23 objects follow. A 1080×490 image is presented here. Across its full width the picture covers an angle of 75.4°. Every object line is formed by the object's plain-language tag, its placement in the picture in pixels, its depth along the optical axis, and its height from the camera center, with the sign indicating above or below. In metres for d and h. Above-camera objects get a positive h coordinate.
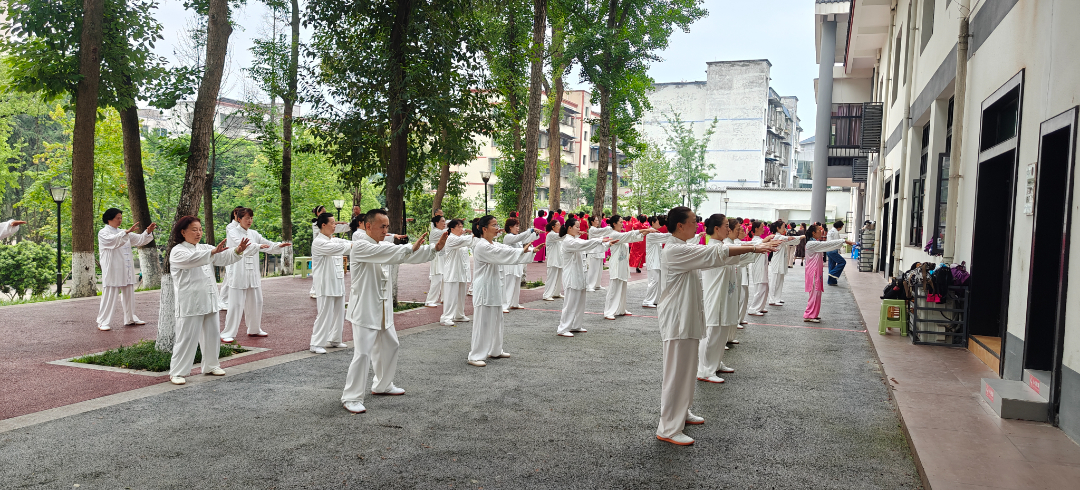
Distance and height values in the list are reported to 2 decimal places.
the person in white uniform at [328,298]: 8.40 -1.17
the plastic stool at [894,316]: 9.41 -1.25
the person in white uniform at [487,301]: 7.93 -1.04
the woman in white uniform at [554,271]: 14.28 -1.24
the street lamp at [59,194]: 15.90 +0.04
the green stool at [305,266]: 18.17 -1.65
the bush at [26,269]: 19.34 -2.09
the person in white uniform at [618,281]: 12.00 -1.17
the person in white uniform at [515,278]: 11.23 -1.21
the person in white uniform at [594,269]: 16.27 -1.29
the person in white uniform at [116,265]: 9.91 -0.97
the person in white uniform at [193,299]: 6.82 -0.97
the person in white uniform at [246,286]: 9.09 -1.12
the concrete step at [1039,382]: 5.29 -1.19
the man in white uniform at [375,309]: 5.96 -0.91
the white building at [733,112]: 48.62 +7.54
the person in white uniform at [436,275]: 13.07 -1.25
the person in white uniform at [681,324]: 5.04 -0.80
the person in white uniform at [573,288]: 10.12 -1.10
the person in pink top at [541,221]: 17.45 -0.23
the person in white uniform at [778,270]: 13.29 -0.95
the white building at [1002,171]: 5.18 +0.63
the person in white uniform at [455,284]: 11.06 -1.20
